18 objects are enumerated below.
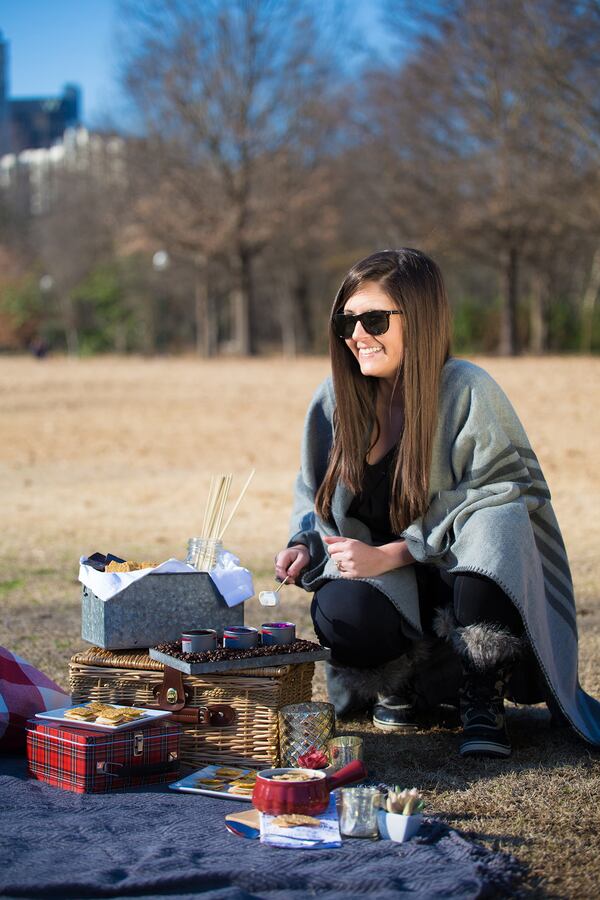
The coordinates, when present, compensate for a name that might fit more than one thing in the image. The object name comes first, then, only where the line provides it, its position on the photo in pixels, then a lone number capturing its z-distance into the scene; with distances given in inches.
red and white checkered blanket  120.9
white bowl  95.6
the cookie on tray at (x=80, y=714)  113.0
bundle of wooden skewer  125.7
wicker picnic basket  115.4
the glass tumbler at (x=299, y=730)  113.9
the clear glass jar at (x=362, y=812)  97.9
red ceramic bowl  100.2
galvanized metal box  118.7
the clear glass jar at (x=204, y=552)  125.6
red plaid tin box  109.3
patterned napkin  95.5
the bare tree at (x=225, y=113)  1138.0
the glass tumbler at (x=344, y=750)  112.4
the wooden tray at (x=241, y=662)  111.3
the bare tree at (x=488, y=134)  913.5
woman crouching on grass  120.3
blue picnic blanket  86.2
